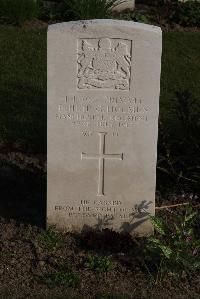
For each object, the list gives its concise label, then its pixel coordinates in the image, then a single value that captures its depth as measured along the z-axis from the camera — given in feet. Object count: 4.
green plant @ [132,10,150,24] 37.83
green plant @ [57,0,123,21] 35.99
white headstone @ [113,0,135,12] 39.27
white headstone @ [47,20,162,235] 17.16
